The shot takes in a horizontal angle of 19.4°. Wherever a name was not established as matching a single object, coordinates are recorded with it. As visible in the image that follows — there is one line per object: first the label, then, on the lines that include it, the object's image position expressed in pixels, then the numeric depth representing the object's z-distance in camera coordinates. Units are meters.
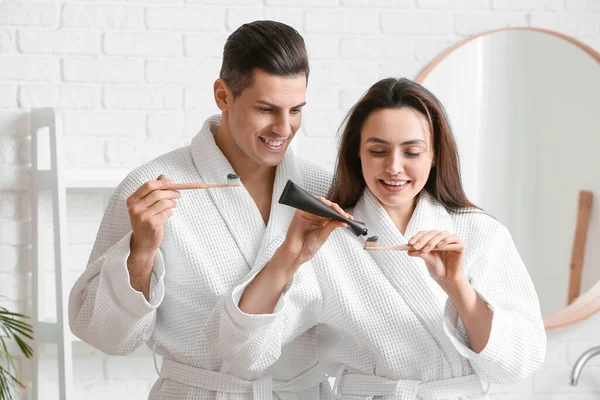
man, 3.31
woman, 3.23
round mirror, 4.39
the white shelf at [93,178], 4.06
